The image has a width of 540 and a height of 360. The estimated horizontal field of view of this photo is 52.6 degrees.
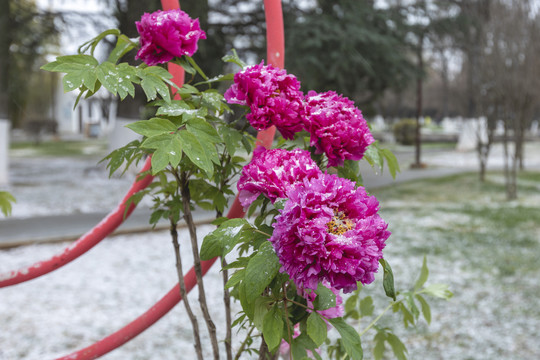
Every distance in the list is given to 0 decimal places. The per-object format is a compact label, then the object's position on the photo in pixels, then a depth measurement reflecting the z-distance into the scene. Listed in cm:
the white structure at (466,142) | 2332
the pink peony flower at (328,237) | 91
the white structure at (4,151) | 1060
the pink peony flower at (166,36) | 119
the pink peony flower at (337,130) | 115
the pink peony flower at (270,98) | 116
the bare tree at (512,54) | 1014
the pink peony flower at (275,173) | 105
